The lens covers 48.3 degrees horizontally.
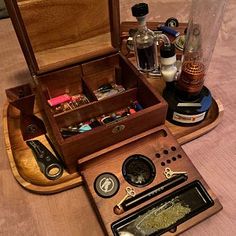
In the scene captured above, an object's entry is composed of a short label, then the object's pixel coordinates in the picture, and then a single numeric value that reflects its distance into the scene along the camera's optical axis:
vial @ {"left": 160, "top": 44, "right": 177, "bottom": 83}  0.58
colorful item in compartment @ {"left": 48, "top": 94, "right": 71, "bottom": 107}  0.66
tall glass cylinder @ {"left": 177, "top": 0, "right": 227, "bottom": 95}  0.66
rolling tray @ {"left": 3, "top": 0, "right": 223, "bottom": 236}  0.49
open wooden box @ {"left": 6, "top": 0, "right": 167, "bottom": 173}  0.53
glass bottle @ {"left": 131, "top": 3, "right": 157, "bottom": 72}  0.68
